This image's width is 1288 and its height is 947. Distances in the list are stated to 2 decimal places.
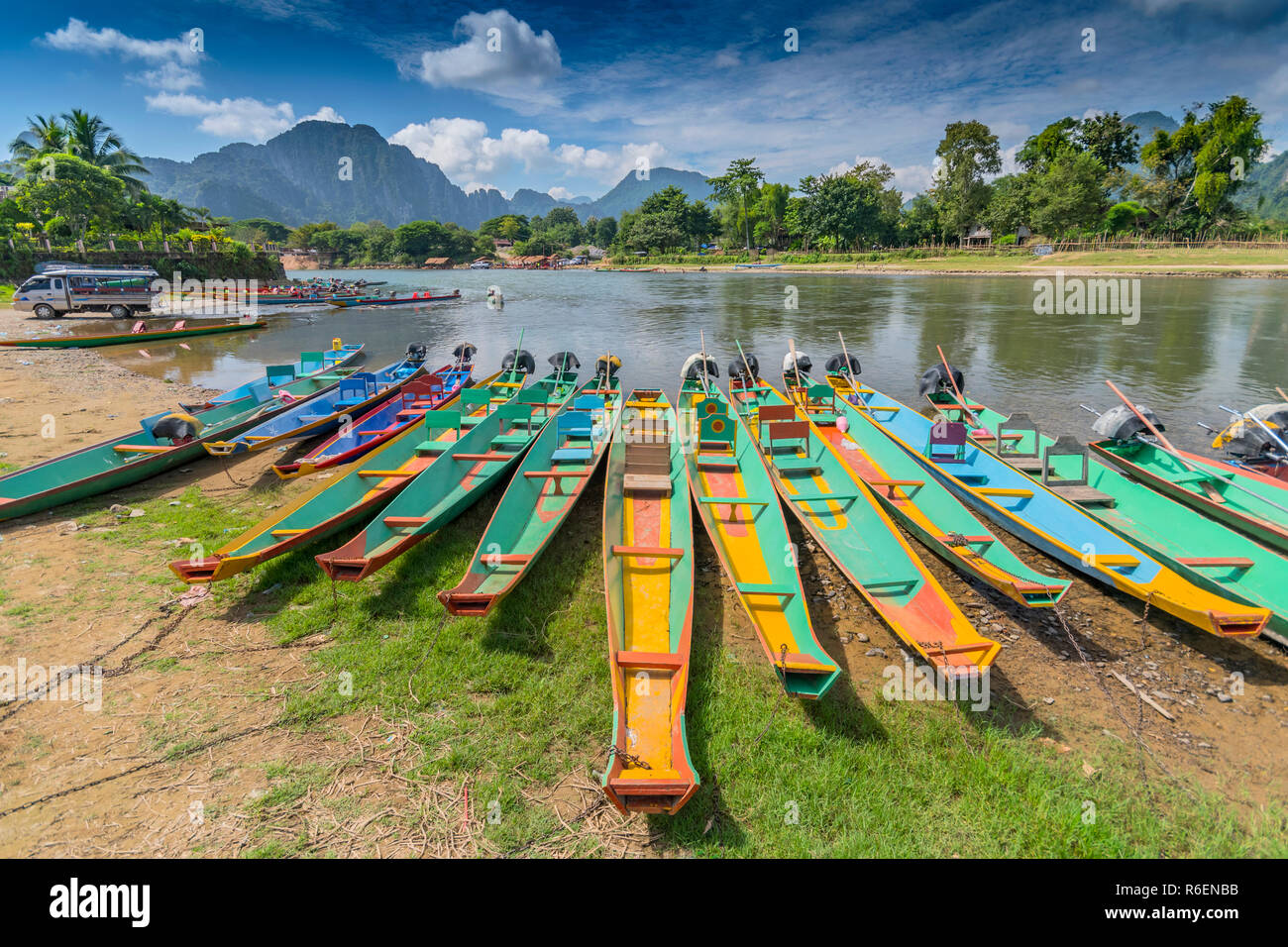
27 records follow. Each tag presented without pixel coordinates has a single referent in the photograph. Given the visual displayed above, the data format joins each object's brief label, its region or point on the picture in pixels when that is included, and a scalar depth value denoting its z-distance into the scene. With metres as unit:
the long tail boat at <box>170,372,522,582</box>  6.58
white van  29.48
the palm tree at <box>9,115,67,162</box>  44.38
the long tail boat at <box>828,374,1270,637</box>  5.94
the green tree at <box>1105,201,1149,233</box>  67.25
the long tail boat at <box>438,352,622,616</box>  6.44
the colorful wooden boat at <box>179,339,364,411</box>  14.67
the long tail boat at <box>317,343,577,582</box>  6.93
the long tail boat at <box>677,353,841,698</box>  5.16
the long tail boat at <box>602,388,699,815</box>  4.09
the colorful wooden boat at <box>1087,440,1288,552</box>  8.05
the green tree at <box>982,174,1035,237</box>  71.62
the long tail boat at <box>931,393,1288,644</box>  6.80
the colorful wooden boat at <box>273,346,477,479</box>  10.13
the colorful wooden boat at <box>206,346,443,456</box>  11.02
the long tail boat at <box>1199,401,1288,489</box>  10.16
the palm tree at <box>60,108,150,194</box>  45.44
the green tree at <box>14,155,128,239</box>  37.38
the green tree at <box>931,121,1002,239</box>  78.50
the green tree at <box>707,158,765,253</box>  105.06
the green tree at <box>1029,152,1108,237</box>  66.06
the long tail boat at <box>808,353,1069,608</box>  6.29
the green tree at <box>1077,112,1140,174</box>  74.12
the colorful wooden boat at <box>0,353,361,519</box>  8.90
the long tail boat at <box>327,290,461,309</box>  46.12
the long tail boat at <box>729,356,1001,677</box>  5.62
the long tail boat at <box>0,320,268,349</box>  22.33
